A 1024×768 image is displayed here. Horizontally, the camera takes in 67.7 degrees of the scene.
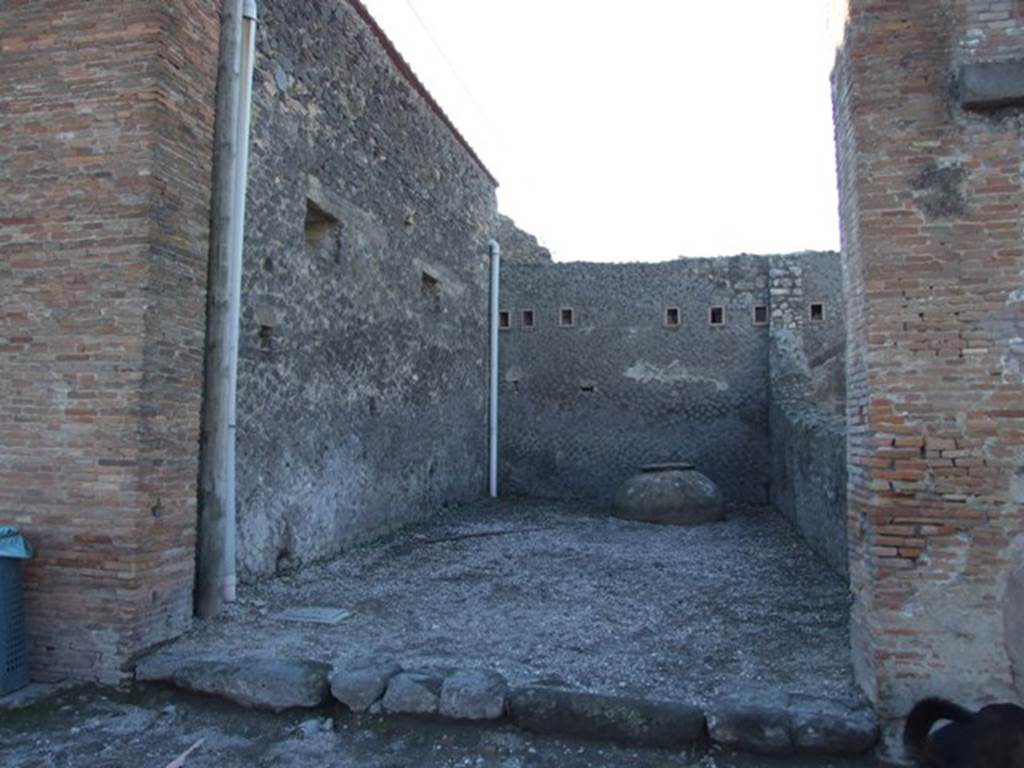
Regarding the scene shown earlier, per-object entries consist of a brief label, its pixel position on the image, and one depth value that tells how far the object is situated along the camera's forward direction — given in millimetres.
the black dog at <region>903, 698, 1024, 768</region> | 3211
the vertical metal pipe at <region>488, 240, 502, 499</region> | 13789
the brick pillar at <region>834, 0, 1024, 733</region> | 4031
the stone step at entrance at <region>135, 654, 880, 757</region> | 3857
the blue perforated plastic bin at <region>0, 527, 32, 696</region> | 4480
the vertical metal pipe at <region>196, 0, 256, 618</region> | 5445
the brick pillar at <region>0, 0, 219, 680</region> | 4727
